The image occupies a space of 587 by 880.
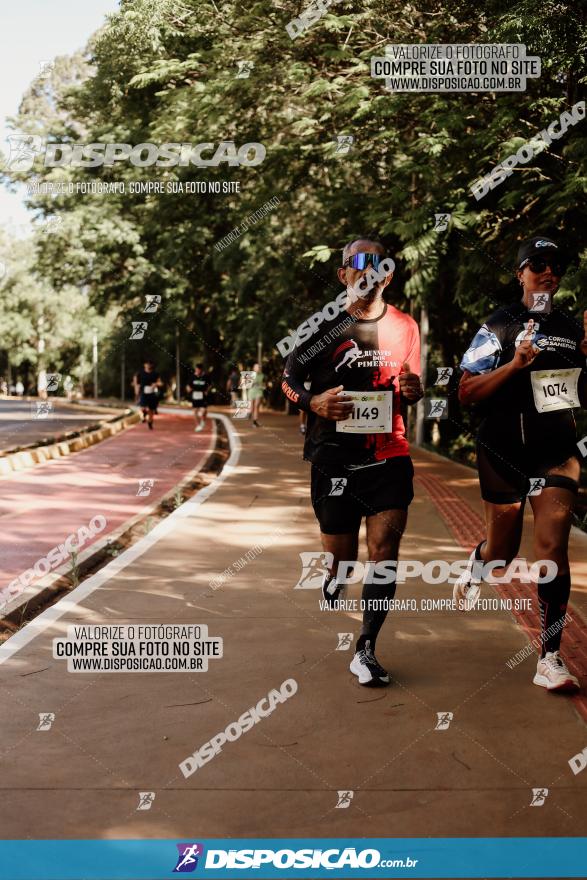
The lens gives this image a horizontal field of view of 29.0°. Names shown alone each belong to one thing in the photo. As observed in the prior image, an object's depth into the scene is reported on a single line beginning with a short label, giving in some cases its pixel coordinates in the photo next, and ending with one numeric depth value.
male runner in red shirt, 5.29
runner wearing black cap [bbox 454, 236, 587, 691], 5.28
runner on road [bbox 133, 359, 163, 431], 29.62
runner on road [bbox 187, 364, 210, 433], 29.88
